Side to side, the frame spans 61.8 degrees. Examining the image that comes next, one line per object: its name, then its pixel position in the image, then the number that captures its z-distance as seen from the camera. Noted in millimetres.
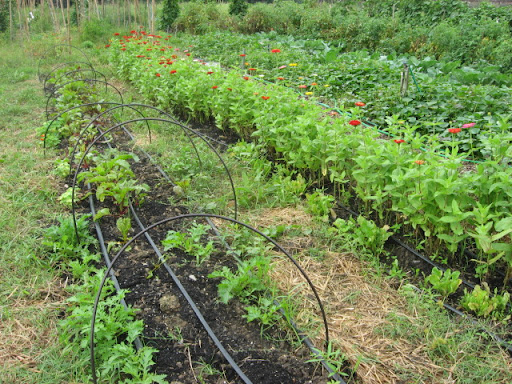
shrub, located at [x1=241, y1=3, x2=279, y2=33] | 13609
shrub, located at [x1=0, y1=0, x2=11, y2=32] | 13152
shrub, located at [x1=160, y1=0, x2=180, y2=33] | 14500
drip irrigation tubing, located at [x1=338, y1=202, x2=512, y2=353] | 2398
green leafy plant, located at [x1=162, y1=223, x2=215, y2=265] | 3057
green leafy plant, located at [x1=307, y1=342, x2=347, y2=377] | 2230
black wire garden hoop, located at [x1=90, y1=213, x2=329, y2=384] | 1863
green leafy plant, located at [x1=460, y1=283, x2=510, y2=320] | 2549
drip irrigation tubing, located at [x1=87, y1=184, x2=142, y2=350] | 2383
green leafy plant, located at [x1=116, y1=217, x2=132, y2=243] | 3312
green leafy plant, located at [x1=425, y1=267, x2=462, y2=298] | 2666
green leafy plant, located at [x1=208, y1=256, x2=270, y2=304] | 2676
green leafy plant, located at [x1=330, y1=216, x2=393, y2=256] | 3135
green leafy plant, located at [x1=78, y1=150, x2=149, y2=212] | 3588
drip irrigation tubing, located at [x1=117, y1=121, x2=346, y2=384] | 2223
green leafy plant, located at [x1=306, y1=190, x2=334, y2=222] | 3529
